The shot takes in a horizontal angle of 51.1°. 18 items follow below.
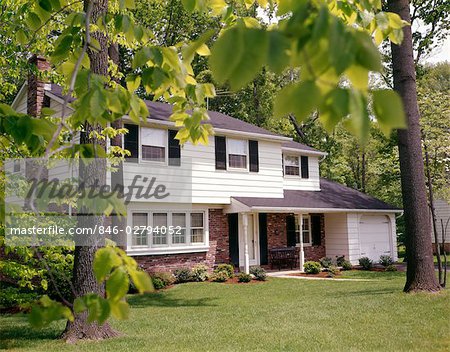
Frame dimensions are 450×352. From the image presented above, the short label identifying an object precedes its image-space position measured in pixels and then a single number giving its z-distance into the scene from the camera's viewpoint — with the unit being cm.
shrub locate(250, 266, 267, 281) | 1831
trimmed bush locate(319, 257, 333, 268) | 2162
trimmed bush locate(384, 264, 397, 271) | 2066
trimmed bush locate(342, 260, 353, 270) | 2208
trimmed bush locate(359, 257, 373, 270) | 2195
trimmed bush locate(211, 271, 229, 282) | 1808
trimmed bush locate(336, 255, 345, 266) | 2261
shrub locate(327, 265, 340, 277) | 1980
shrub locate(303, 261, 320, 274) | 2045
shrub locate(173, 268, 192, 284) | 1830
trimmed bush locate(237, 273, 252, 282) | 1784
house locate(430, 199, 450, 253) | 3354
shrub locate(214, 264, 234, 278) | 1866
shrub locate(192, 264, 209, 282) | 1842
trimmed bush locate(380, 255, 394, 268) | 2269
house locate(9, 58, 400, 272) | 1805
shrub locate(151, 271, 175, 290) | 1672
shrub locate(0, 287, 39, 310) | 813
